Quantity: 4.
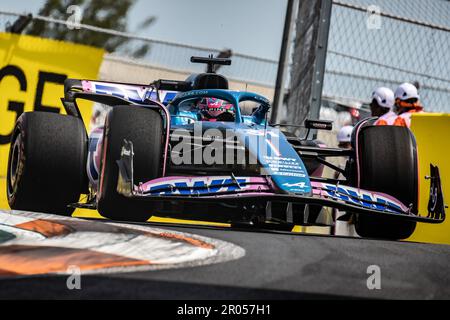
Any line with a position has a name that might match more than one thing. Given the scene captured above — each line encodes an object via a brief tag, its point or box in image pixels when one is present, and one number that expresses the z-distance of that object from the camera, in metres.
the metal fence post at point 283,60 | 18.08
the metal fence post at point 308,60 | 17.25
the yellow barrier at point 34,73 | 19.25
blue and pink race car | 11.20
